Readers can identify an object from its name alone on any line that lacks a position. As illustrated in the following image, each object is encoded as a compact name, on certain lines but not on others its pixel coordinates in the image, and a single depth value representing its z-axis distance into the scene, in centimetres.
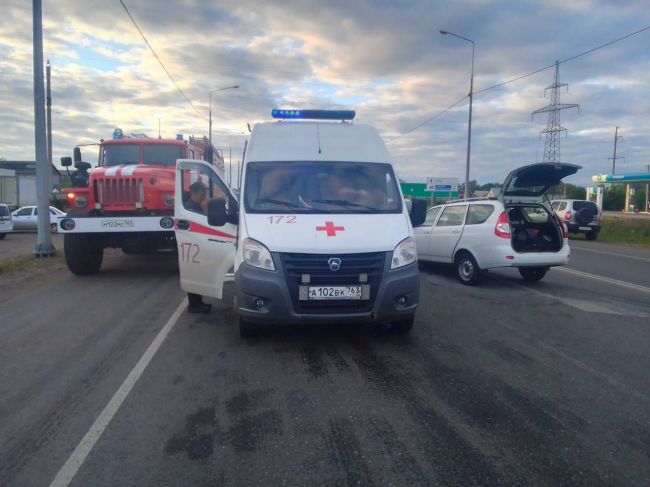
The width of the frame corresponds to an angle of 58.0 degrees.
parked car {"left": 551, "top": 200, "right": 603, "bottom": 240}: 2527
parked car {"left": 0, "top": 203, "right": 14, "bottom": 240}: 2395
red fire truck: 1104
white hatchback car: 1026
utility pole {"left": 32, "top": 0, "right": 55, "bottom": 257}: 1434
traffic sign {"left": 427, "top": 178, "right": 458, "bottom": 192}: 4325
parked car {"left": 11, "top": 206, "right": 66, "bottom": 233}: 2914
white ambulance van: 589
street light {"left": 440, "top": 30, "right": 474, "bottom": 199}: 2951
